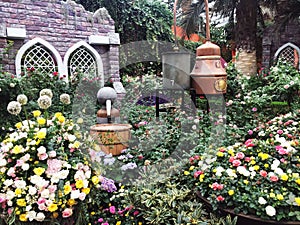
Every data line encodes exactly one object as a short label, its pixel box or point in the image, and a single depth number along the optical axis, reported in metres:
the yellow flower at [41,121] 1.71
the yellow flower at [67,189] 1.57
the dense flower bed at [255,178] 1.78
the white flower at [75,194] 1.57
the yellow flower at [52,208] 1.52
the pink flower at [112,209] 2.11
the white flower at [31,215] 1.51
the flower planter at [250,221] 1.74
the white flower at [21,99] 1.80
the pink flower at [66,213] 1.56
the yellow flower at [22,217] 1.53
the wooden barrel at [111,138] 3.06
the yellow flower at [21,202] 1.53
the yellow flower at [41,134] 1.61
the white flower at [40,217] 1.51
